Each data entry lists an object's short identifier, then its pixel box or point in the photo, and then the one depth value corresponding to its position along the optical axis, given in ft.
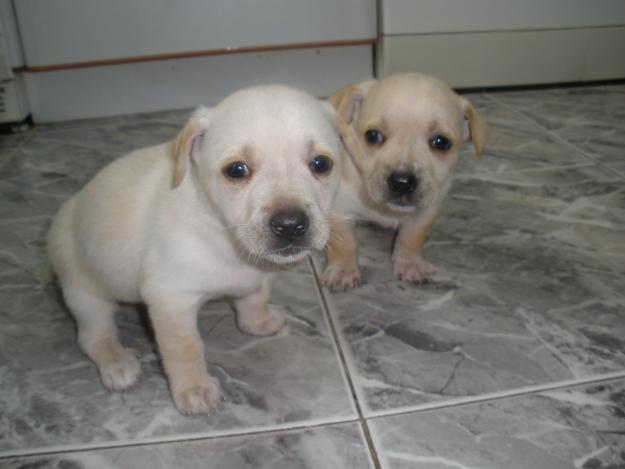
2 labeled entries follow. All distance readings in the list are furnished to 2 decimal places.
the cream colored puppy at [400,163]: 1.46
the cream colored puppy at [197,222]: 1.13
